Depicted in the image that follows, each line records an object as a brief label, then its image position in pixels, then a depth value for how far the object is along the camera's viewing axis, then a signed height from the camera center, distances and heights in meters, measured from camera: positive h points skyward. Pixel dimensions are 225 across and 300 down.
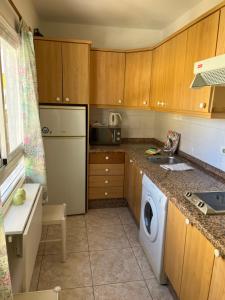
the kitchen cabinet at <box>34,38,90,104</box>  2.68 +0.34
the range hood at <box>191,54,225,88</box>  1.31 +0.19
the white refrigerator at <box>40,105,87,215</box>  2.81 -0.67
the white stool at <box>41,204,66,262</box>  2.16 -1.11
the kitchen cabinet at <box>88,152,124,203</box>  3.09 -1.01
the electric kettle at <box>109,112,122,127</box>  3.32 -0.24
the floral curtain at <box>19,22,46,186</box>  2.04 -0.13
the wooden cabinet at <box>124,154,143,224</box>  2.63 -1.03
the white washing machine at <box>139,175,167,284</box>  1.89 -1.08
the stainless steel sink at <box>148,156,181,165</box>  2.62 -0.66
